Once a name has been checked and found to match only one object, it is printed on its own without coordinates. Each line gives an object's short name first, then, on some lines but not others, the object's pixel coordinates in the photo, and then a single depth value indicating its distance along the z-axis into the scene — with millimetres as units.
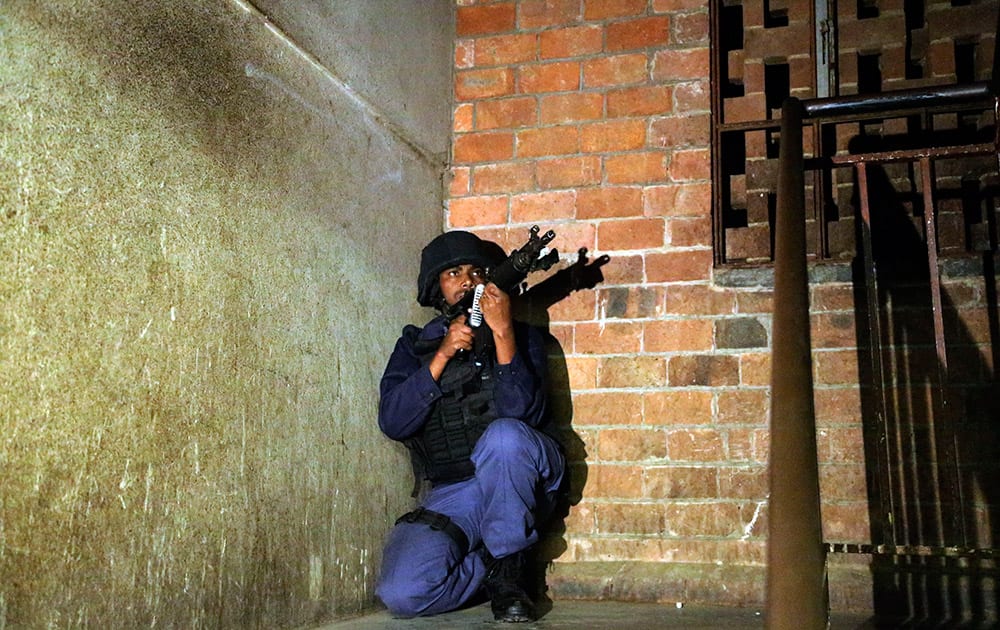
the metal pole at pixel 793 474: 959
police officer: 2572
